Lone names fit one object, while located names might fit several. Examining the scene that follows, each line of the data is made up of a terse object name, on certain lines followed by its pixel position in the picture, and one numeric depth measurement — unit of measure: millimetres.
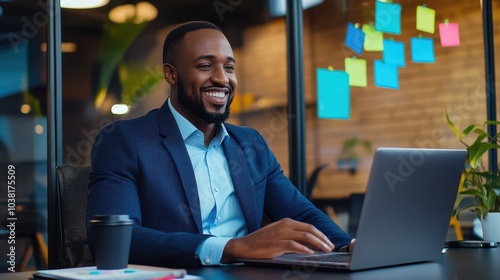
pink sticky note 4078
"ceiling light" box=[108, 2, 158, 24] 2932
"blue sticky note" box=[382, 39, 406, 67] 3840
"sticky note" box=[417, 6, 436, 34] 3996
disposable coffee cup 1216
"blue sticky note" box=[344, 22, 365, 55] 3738
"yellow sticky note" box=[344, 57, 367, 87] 3719
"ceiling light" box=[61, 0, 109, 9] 2762
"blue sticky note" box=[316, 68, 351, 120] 3627
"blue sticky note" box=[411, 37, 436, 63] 3953
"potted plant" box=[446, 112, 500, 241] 2178
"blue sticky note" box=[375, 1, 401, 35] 3844
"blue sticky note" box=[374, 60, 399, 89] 3803
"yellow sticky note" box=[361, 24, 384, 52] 3783
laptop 1261
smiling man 1886
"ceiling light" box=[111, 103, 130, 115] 2898
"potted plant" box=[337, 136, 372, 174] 3703
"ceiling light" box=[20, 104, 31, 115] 2656
